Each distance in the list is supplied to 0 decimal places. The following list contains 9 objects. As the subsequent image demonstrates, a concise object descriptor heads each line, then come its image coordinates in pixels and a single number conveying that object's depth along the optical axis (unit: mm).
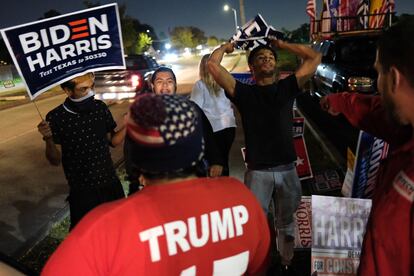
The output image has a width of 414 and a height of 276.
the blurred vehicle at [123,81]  13281
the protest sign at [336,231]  3010
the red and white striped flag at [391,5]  15445
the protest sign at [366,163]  3301
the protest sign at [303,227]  3682
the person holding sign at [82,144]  2939
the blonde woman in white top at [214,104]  4766
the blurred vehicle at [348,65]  7831
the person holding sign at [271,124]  3113
